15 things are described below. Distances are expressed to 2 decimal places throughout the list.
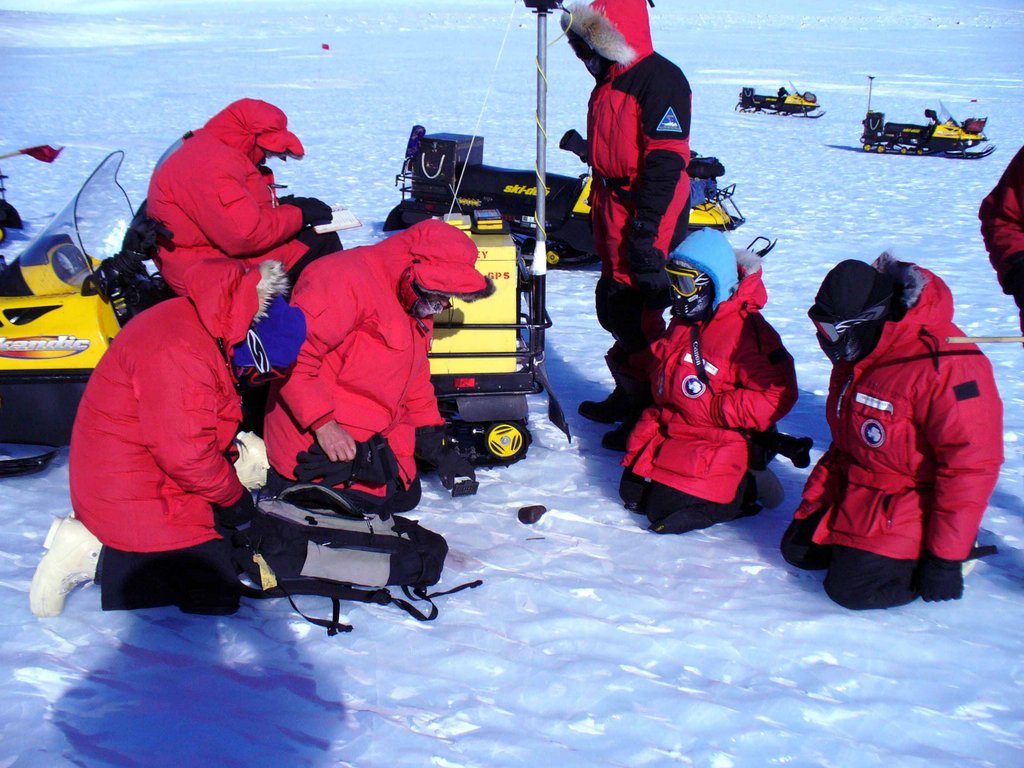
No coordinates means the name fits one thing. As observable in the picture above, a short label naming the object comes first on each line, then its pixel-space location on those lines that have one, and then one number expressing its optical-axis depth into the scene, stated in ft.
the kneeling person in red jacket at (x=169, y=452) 7.97
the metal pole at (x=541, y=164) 11.09
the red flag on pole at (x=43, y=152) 13.34
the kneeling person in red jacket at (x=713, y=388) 10.28
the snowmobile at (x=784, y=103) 53.31
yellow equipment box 11.51
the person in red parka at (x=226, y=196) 10.98
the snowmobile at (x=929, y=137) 39.47
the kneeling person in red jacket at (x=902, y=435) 8.30
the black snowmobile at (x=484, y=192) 20.58
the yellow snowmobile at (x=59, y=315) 11.00
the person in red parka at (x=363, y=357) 9.46
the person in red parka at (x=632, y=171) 11.76
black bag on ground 8.93
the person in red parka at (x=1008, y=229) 9.36
